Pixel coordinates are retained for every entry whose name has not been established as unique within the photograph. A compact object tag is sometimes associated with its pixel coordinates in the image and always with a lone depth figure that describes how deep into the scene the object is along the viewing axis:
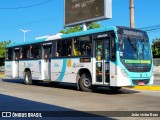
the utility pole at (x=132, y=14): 22.83
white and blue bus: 16.11
